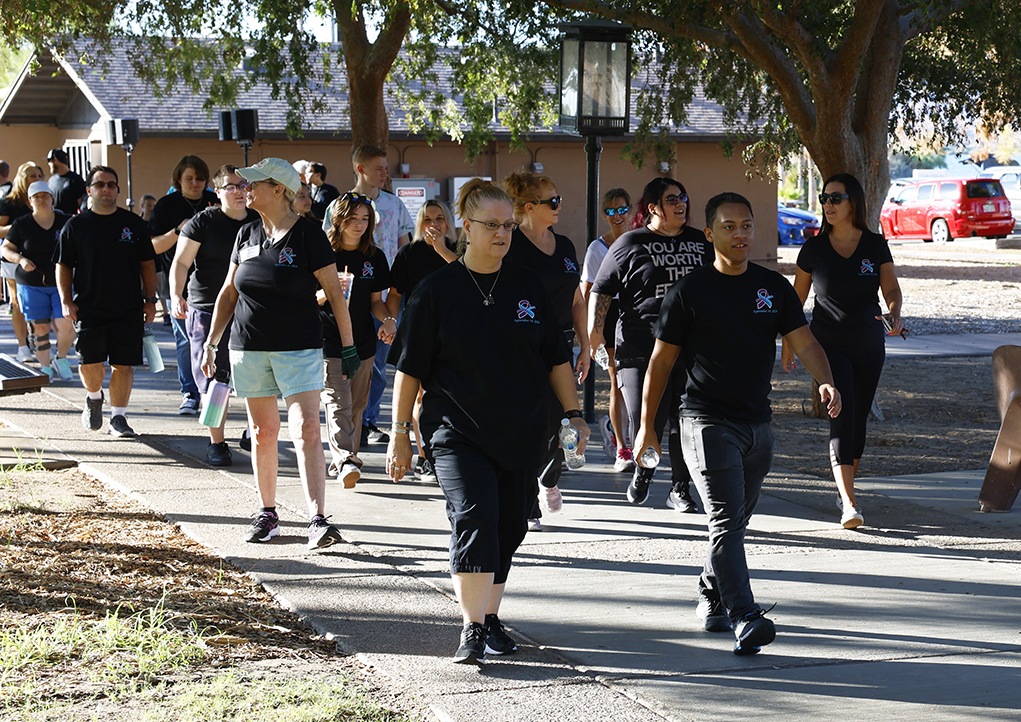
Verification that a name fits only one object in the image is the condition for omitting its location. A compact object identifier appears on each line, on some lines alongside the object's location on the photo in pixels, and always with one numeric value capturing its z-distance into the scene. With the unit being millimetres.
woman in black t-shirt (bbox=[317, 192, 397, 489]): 15102
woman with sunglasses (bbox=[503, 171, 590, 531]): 13328
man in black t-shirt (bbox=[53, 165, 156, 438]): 17859
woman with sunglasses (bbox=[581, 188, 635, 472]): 15984
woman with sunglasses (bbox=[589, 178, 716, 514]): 14008
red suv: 69750
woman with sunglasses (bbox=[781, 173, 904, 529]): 13477
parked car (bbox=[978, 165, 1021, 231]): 91937
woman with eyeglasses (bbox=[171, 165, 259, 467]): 16172
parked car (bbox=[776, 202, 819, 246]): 73937
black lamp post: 19953
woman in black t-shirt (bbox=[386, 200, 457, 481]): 15266
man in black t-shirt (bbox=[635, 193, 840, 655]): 9422
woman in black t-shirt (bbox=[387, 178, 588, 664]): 8789
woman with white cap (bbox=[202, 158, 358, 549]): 12055
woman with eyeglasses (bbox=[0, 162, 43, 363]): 23734
